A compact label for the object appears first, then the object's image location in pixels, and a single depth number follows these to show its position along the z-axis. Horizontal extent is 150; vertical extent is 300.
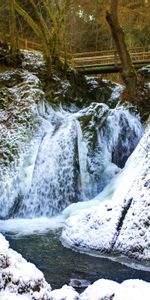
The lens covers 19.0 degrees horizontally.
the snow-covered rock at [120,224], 6.62
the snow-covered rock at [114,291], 3.06
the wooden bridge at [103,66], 15.26
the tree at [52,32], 13.52
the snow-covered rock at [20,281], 3.04
